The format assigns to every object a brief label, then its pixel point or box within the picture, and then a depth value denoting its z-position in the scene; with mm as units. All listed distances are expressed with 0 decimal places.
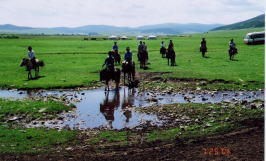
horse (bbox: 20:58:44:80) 31750
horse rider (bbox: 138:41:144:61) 39344
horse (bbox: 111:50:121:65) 42659
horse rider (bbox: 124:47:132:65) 28748
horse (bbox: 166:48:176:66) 39056
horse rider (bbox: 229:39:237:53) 43881
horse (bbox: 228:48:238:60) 44000
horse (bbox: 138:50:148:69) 37622
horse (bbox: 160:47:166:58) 50938
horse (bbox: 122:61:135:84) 27328
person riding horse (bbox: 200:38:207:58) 48250
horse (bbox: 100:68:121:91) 24902
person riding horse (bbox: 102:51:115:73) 24922
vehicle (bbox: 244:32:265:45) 71188
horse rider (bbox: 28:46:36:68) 32416
